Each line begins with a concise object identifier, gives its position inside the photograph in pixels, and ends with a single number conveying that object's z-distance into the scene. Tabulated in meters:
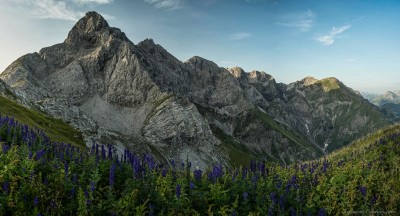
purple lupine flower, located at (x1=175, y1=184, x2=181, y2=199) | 11.64
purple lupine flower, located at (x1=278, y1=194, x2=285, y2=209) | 12.84
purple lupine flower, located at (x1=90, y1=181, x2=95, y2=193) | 10.56
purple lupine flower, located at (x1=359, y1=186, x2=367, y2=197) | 14.33
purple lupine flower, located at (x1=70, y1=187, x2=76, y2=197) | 10.77
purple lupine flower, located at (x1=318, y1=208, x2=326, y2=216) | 12.40
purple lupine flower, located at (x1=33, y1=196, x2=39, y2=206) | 9.75
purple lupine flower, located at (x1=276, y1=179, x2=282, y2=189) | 14.98
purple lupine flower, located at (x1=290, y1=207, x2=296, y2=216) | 12.51
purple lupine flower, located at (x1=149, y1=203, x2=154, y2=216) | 10.11
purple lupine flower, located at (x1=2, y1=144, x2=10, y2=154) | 12.90
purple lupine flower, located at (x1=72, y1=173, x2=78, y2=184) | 11.23
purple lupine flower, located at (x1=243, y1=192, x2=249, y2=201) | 12.55
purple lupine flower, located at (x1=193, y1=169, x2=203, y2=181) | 14.54
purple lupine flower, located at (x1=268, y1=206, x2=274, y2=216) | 11.99
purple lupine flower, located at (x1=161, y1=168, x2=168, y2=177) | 14.11
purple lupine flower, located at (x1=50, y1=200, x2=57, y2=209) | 10.03
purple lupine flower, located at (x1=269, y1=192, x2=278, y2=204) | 12.98
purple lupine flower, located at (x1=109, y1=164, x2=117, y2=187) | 11.12
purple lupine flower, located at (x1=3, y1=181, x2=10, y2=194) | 10.09
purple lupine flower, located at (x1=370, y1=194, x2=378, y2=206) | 13.99
